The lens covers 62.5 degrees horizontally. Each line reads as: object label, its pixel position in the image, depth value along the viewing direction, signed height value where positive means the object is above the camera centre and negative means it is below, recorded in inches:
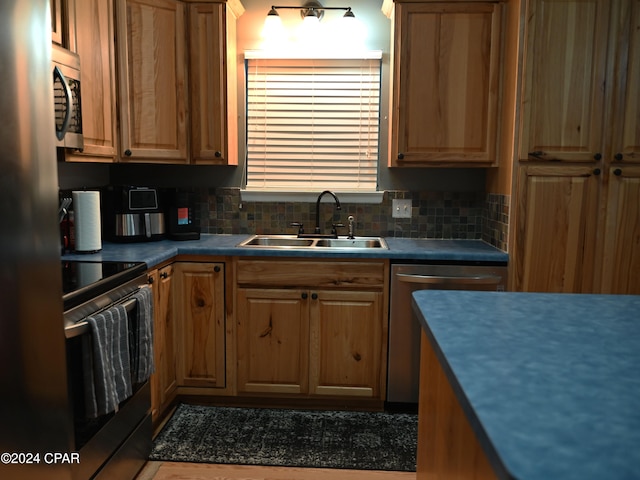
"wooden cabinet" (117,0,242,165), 108.7 +19.8
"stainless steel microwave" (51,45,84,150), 80.0 +11.5
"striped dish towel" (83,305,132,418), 66.6 -25.1
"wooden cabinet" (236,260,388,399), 108.7 -31.6
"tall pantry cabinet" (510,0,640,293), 99.3 +5.4
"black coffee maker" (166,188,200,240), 117.9 -10.4
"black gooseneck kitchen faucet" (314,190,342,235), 125.9 -7.0
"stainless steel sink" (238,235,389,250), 125.6 -15.9
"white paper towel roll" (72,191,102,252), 95.8 -8.6
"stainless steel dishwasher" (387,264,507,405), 105.9 -25.3
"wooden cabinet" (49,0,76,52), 84.0 +24.1
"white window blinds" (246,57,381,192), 128.6 +12.6
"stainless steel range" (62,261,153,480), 65.1 -25.6
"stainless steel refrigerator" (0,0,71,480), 46.1 -7.0
